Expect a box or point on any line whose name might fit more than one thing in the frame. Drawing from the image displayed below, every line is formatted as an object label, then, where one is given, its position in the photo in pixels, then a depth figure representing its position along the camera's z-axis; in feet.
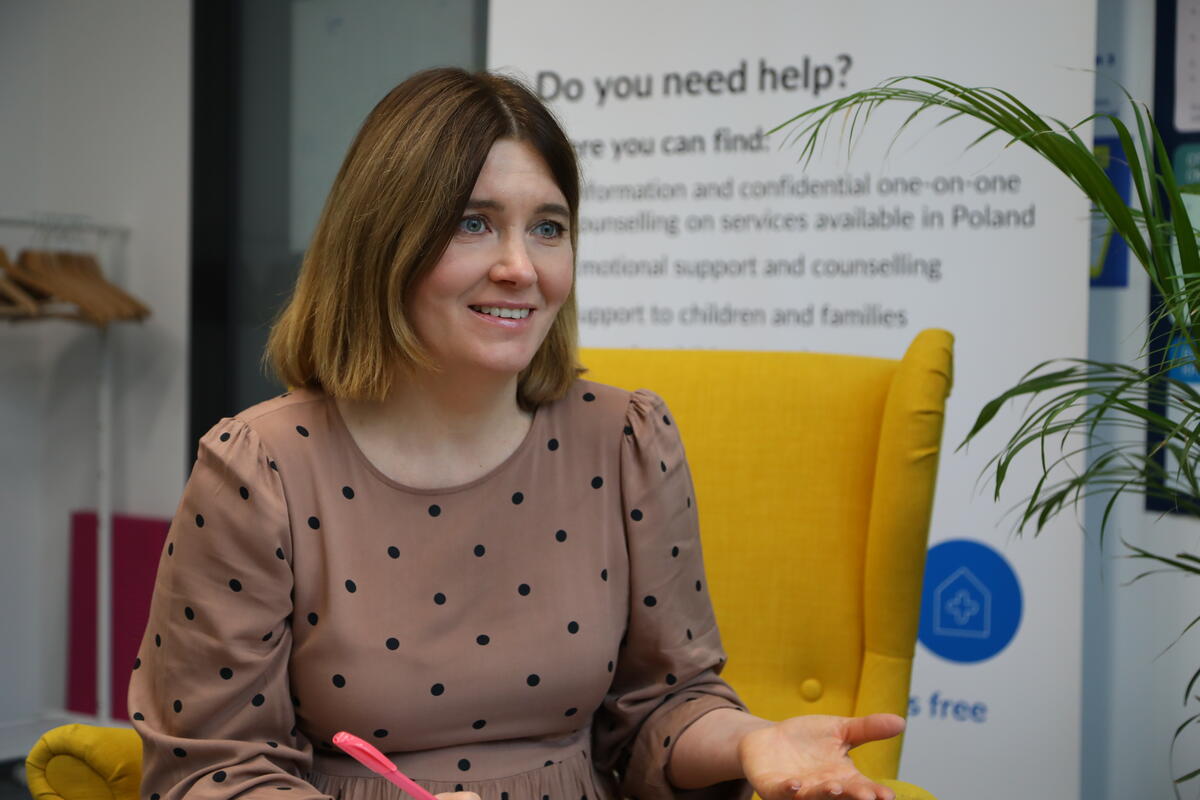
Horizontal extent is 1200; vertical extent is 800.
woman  4.21
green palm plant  4.58
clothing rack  11.53
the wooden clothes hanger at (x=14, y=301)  11.07
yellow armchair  5.50
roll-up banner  7.82
